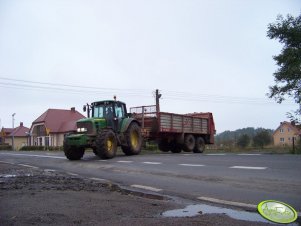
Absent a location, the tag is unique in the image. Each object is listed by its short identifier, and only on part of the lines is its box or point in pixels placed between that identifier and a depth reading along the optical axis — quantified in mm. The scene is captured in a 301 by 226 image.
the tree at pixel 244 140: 41759
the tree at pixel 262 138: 42218
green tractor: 12509
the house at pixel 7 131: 72418
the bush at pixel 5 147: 43189
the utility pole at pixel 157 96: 34320
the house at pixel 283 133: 81584
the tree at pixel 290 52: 21532
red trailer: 16904
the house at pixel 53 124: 50750
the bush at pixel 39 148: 30181
